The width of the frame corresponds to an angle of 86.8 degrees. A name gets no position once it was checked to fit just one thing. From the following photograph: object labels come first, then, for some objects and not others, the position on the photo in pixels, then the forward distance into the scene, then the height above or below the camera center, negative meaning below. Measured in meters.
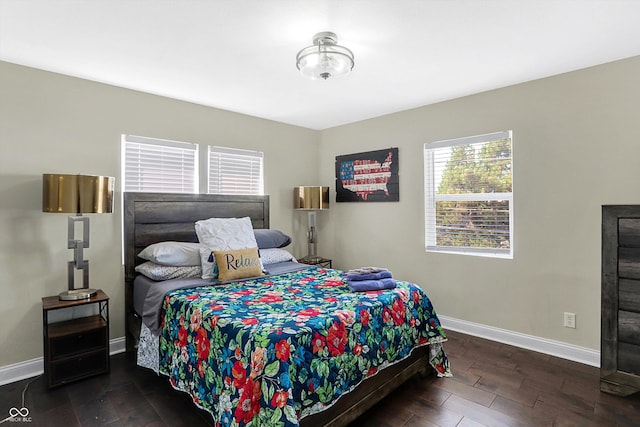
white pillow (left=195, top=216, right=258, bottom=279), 2.79 -0.23
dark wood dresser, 2.20 -0.59
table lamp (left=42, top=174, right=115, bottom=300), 2.39 +0.07
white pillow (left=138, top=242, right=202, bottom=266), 2.80 -0.35
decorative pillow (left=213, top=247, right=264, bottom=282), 2.73 -0.43
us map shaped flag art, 4.01 +0.49
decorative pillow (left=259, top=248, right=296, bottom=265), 3.34 -0.44
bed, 1.58 -0.75
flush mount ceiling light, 2.20 +1.02
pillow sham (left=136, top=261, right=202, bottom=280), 2.78 -0.49
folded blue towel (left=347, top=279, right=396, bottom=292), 2.41 -0.52
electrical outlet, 2.80 -0.90
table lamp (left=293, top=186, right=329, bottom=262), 4.23 +0.14
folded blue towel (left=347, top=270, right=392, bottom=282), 2.53 -0.48
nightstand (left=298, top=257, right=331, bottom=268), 4.16 -0.60
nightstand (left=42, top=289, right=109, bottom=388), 2.41 -1.00
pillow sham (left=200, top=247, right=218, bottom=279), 2.76 -0.44
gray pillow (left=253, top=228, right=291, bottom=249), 3.55 -0.28
